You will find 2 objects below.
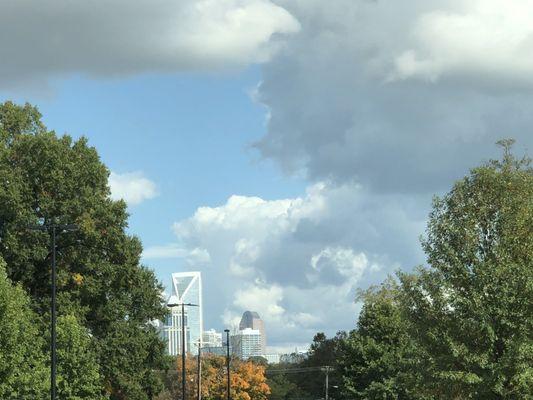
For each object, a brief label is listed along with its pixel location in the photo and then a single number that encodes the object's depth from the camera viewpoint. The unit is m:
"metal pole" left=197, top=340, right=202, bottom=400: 98.31
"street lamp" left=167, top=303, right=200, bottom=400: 75.75
